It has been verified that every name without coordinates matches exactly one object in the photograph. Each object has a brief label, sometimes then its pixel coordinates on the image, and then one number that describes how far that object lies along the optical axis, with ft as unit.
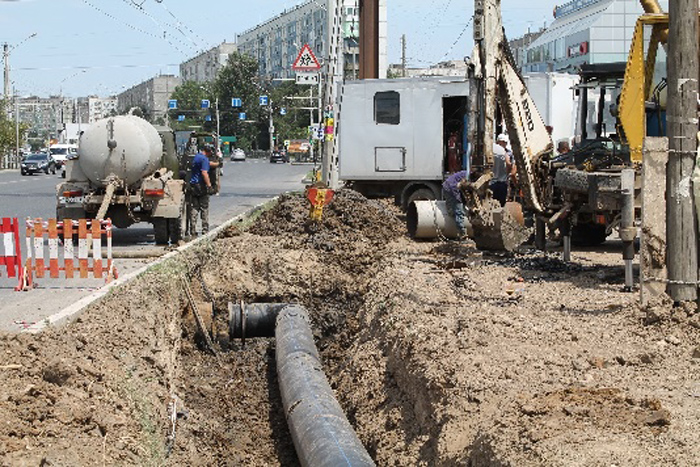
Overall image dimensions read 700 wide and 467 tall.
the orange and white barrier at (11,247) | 43.93
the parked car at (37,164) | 197.76
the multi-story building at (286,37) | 299.15
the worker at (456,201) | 54.54
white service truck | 77.36
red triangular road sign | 101.96
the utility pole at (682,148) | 30.40
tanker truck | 59.57
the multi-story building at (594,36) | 181.57
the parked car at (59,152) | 217.36
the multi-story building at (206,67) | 431.35
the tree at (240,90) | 382.36
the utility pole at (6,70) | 258.78
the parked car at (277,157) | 319.06
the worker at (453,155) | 78.18
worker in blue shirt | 61.98
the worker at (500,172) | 59.06
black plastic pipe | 26.71
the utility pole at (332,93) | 93.45
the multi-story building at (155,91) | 515.50
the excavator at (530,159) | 43.29
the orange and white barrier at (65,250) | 43.98
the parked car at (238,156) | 332.80
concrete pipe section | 56.65
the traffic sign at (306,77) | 103.66
